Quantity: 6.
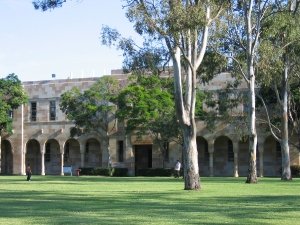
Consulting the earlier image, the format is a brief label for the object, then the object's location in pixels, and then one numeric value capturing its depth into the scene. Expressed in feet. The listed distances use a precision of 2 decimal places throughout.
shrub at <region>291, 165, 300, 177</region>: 180.86
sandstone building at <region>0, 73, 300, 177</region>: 201.36
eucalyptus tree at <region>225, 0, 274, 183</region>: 122.52
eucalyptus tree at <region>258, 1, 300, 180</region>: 125.39
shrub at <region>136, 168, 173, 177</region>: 192.65
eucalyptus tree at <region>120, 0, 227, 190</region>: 86.40
